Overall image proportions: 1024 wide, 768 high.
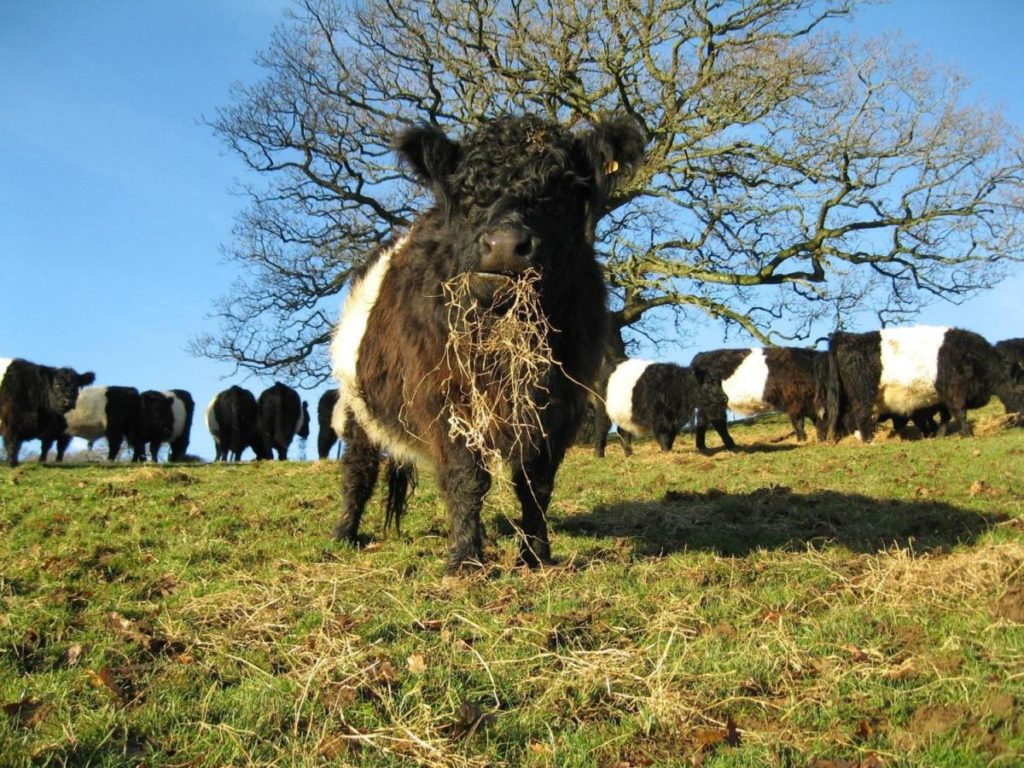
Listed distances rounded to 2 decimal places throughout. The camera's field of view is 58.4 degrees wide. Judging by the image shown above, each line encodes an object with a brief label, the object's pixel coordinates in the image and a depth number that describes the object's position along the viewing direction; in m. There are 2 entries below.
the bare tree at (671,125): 19.17
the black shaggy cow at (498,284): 5.38
